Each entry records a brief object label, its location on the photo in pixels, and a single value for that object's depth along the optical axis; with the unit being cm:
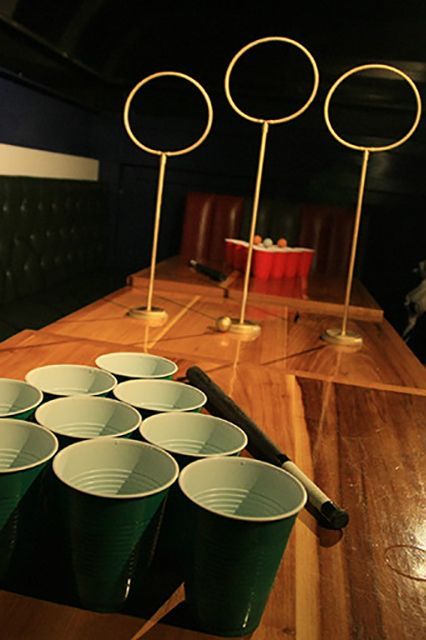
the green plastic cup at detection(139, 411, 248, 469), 77
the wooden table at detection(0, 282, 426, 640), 61
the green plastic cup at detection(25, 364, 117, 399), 94
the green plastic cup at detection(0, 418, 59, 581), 60
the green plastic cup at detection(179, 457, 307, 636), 57
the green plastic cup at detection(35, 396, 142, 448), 79
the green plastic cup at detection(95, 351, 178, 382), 111
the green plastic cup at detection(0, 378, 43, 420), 82
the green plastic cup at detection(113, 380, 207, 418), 92
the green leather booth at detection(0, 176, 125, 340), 322
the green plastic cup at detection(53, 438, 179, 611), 57
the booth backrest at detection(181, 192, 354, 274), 420
